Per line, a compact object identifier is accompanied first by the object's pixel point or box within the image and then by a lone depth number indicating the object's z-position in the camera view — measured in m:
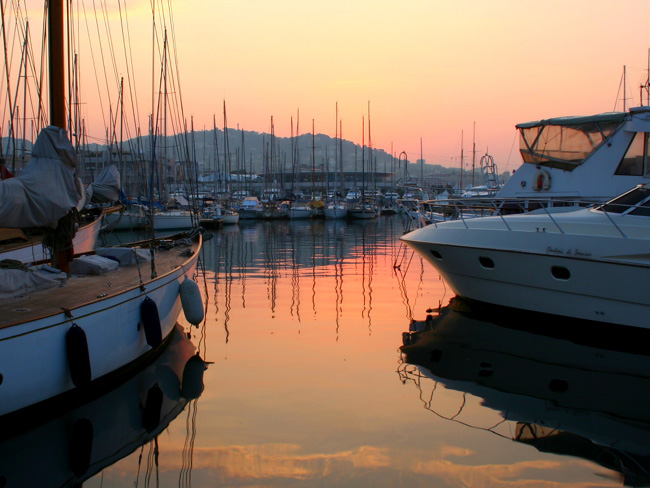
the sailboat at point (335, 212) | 60.47
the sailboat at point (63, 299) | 6.88
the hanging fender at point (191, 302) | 10.55
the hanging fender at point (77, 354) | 7.29
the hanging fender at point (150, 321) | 9.09
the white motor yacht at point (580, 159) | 14.40
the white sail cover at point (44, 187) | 8.59
